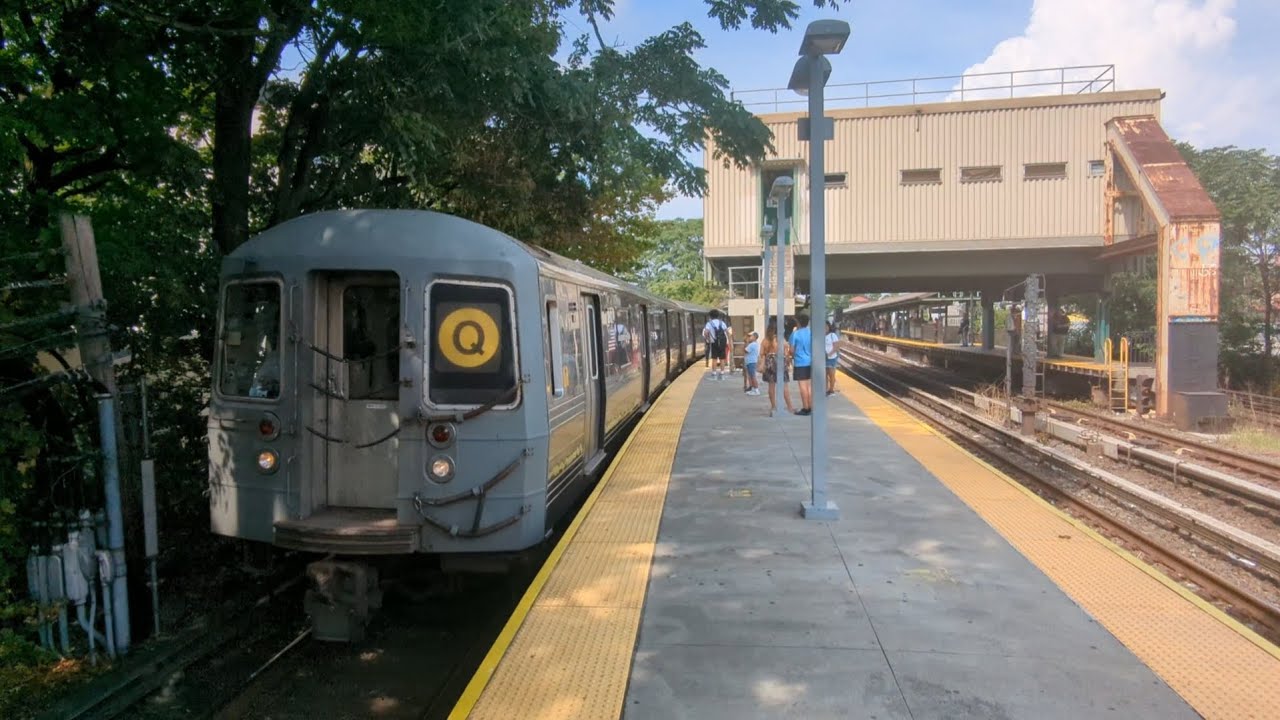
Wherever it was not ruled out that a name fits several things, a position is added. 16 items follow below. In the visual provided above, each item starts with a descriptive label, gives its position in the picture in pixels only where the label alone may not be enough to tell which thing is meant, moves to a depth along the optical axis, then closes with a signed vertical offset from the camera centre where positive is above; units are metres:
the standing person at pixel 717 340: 23.66 -0.30
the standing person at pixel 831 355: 15.57 -0.53
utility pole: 5.42 -0.13
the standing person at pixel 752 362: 17.86 -0.71
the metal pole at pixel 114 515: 5.53 -1.15
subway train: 5.58 -0.38
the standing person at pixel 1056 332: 28.53 -0.33
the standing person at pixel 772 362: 14.32 -0.65
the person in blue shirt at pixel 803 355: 12.95 -0.42
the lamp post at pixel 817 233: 6.88 +0.79
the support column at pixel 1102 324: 24.83 -0.05
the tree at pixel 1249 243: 23.94 +2.21
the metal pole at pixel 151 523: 5.70 -1.24
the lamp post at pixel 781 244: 14.64 +1.71
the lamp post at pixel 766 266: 18.53 +1.44
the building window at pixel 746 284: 30.58 +1.64
